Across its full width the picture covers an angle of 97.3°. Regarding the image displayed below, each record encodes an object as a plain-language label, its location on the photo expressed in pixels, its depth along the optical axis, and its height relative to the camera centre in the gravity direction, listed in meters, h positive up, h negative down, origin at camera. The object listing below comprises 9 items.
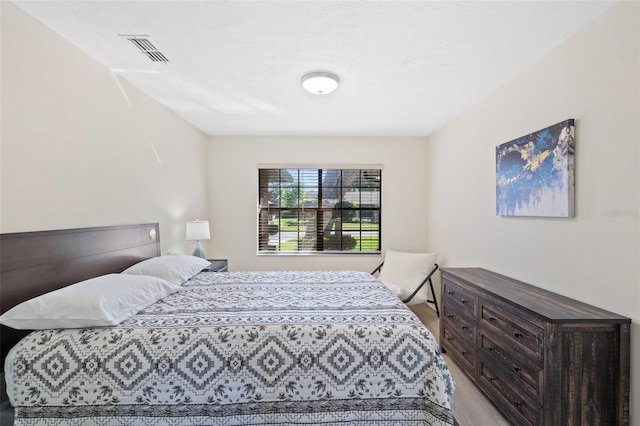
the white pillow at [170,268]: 2.28 -0.47
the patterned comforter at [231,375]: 1.41 -0.83
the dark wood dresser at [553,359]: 1.47 -0.82
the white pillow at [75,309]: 1.45 -0.52
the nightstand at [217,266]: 3.15 -0.63
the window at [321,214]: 4.49 -0.02
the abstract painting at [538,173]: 1.82 +0.30
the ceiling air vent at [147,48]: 1.92 +1.18
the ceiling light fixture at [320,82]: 2.33 +1.13
